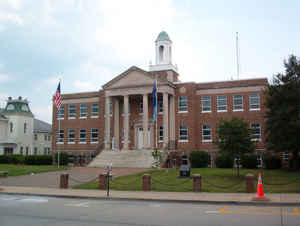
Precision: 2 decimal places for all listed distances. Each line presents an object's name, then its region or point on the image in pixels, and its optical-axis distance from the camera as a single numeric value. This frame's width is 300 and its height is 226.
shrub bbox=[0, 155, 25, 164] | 42.91
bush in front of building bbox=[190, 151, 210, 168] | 36.03
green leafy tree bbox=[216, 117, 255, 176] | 25.03
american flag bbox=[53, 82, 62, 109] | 35.53
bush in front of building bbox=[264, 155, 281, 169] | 34.34
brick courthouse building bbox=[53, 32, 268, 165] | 38.31
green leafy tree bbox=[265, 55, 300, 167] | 26.56
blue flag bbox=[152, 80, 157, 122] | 33.38
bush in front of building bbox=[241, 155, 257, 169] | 34.56
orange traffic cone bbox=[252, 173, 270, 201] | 15.52
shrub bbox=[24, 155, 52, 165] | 41.84
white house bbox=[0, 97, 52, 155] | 59.25
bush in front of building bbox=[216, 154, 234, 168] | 35.28
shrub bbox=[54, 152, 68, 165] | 42.69
